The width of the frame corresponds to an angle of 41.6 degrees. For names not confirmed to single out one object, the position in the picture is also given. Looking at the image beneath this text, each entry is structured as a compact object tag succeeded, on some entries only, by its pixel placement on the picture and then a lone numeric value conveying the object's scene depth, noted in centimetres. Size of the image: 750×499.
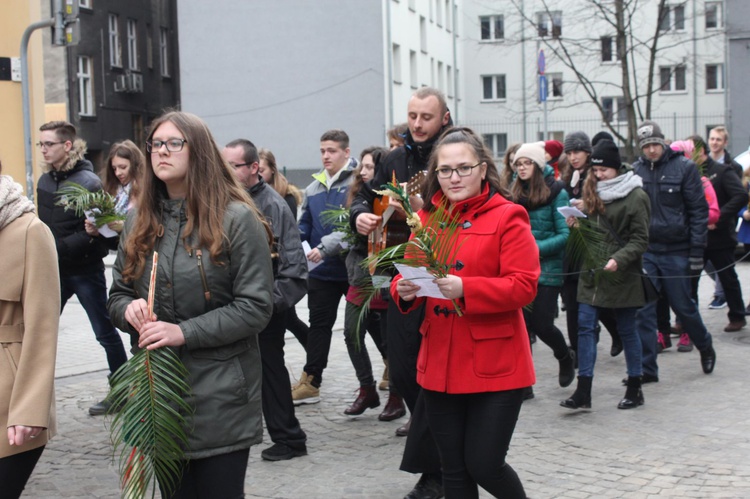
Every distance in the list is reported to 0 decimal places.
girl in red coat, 412
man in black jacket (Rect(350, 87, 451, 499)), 529
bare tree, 2162
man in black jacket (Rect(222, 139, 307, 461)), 596
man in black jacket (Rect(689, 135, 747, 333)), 1080
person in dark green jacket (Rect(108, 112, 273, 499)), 360
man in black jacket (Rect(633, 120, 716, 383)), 862
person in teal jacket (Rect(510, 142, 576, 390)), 780
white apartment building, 5100
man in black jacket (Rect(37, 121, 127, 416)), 750
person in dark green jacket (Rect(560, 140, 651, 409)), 761
